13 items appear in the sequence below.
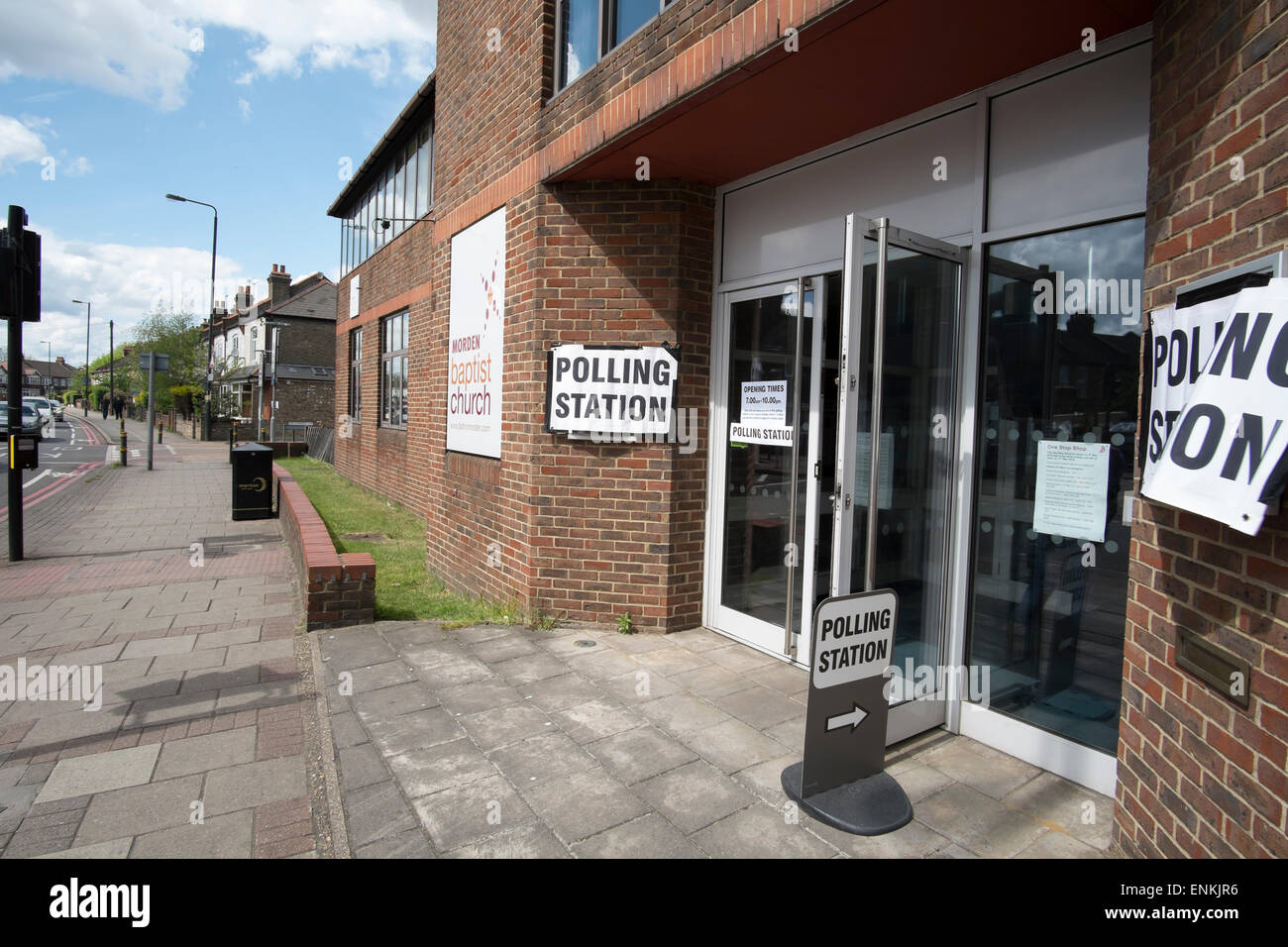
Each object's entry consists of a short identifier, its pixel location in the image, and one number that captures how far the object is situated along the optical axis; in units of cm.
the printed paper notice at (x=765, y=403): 530
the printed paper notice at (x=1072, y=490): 353
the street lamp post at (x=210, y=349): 2868
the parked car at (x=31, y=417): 3100
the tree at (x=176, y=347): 4381
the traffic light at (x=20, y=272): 843
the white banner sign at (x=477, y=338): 680
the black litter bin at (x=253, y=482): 1204
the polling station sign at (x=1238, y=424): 206
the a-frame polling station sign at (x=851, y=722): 320
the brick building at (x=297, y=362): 3519
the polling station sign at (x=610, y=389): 576
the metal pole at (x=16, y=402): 849
